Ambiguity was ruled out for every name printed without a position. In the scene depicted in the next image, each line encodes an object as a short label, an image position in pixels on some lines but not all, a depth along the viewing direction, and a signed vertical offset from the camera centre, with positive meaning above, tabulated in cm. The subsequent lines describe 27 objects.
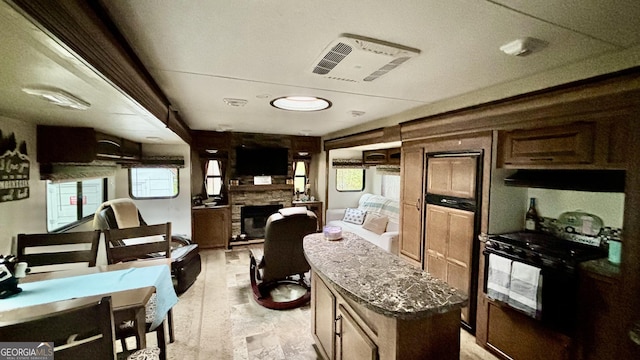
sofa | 421 -94
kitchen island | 129 -70
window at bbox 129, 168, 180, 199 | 484 -28
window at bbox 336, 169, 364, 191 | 626 -17
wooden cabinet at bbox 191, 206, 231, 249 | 511 -116
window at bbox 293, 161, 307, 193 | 630 -14
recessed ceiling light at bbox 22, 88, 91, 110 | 151 +44
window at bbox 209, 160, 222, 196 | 562 -20
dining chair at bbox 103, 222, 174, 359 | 230 -73
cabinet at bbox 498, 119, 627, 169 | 158 +22
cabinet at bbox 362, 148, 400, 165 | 492 +34
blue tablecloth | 160 -82
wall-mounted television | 552 +22
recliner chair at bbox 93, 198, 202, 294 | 326 -78
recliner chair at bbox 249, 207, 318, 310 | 293 -95
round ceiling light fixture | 295 +81
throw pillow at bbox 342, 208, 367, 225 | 531 -92
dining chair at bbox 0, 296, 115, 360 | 101 -68
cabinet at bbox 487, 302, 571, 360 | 184 -126
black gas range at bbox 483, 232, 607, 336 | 176 -66
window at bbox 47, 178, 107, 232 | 307 -49
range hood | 182 -2
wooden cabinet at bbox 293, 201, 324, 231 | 598 -83
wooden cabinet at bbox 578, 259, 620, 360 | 161 -89
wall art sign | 212 -3
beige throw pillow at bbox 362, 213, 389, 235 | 472 -95
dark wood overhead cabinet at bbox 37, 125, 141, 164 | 266 +24
